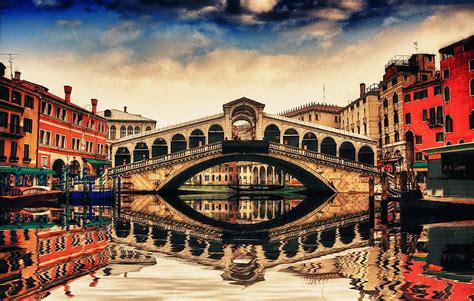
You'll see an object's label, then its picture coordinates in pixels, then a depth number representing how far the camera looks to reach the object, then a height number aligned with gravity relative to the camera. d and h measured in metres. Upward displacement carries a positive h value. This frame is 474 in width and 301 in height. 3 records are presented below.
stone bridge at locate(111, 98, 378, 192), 35.16 +3.55
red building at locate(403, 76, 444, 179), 36.25 +6.47
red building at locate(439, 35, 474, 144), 32.09 +8.05
